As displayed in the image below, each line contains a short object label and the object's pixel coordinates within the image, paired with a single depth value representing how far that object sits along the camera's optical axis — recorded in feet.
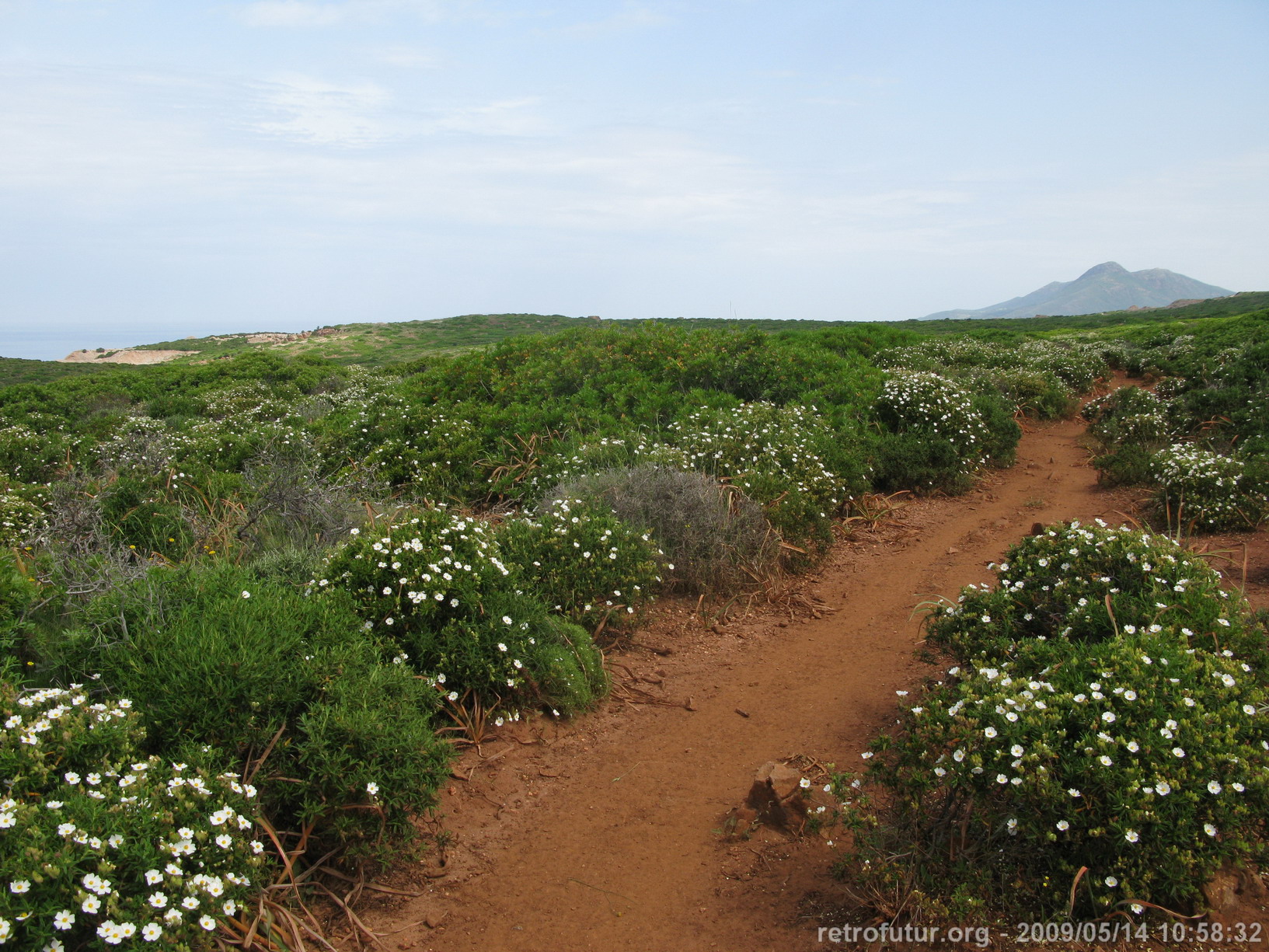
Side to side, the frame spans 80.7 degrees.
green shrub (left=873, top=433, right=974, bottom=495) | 28.58
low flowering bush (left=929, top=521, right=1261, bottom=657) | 11.12
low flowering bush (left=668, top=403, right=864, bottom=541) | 22.17
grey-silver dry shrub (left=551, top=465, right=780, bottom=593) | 19.72
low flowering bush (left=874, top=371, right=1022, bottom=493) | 28.73
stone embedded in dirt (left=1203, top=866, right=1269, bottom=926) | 7.98
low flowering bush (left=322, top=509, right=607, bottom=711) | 12.96
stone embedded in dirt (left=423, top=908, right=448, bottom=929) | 9.58
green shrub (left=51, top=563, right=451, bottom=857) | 9.46
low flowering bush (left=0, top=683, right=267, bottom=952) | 6.70
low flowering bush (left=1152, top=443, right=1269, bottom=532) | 22.03
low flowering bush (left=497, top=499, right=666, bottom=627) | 16.47
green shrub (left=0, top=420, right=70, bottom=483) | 35.94
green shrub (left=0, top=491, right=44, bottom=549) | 21.53
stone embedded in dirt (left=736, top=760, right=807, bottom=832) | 10.81
